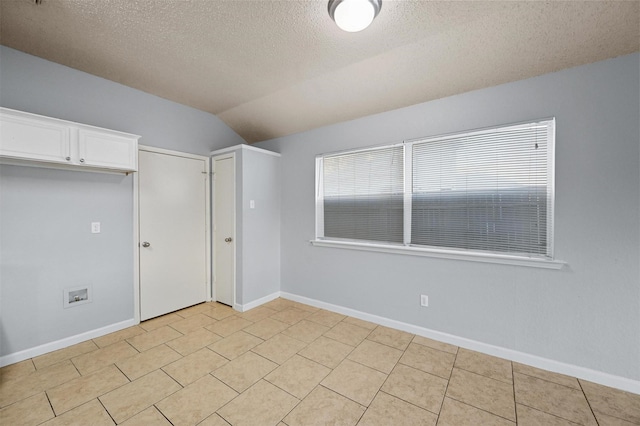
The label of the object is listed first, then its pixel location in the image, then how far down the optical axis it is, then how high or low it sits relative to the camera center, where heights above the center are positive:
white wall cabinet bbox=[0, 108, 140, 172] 2.07 +0.60
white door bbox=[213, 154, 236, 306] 3.61 -0.23
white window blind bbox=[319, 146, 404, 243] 3.03 +0.21
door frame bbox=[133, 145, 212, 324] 3.05 -0.33
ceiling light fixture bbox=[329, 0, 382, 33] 1.64 +1.28
